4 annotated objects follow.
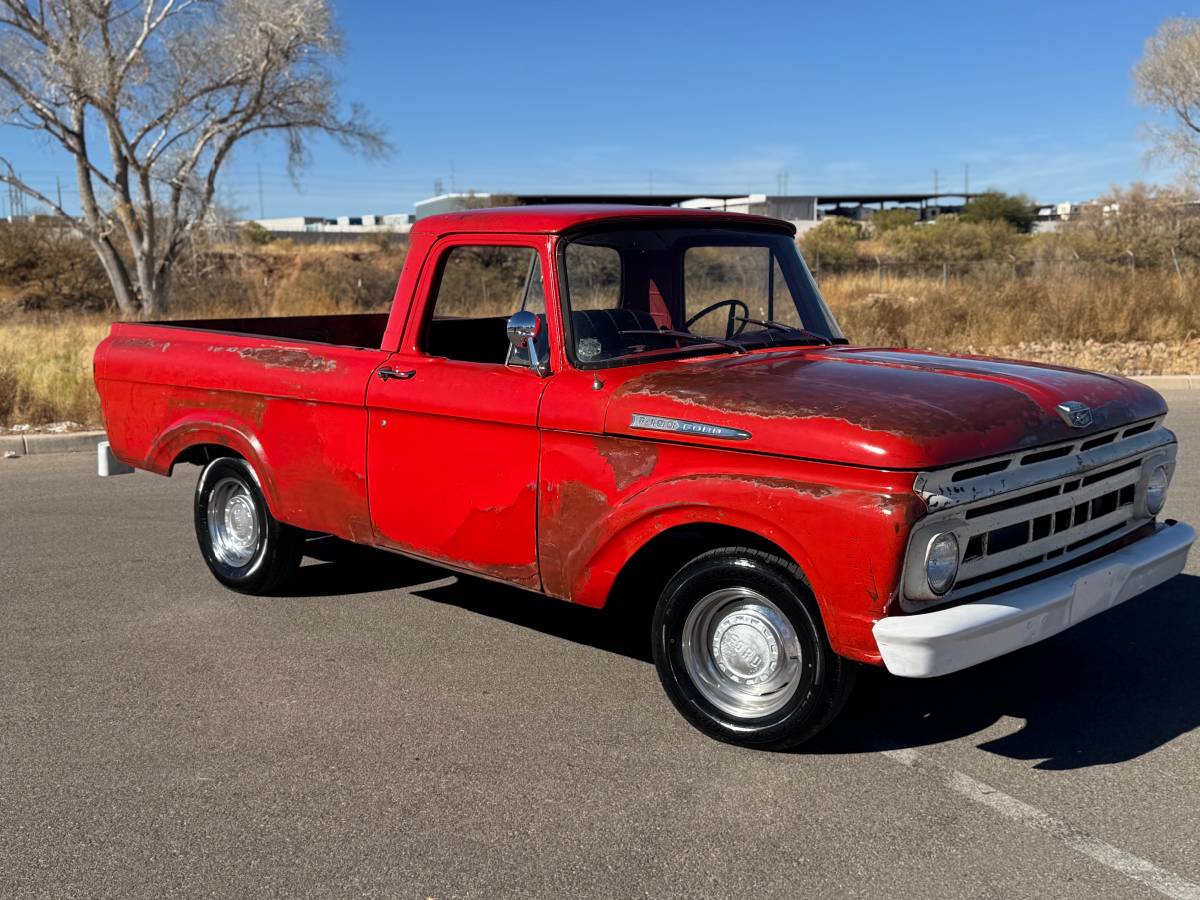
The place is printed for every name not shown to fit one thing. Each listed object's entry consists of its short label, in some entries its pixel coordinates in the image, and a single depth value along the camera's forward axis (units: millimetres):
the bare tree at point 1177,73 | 40500
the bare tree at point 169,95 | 26906
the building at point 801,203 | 47438
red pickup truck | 3475
